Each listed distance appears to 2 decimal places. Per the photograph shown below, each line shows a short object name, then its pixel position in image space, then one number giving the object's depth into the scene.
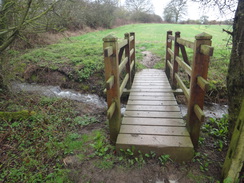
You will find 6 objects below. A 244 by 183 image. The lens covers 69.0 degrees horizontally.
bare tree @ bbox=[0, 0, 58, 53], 3.79
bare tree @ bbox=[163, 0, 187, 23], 41.38
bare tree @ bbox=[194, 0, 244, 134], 2.59
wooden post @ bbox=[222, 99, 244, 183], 1.90
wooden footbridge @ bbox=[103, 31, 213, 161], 2.57
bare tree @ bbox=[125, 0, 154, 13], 40.50
